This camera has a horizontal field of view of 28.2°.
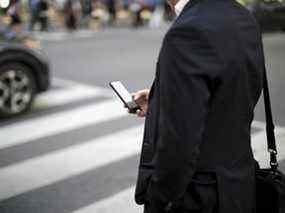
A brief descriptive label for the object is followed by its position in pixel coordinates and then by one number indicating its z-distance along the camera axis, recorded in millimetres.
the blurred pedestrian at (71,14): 20625
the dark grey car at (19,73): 7250
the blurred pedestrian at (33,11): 18172
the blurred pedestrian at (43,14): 18508
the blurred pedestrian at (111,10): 24567
